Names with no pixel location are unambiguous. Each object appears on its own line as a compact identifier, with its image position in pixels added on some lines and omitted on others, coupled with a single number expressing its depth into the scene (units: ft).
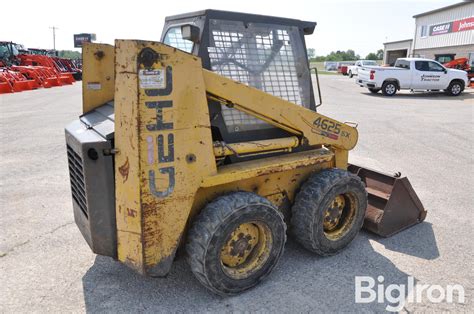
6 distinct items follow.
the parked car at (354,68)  115.55
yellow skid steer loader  8.21
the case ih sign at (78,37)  213.40
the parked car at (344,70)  143.02
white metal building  102.58
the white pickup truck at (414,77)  62.08
